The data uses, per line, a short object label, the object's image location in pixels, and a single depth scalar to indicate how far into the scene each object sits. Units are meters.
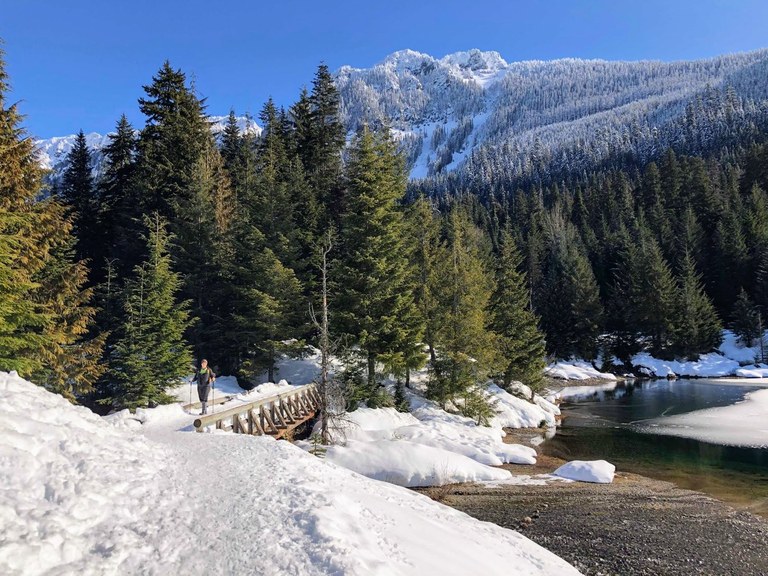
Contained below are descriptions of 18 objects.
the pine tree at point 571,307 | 70.69
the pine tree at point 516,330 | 37.59
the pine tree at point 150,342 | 21.89
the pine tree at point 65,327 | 19.03
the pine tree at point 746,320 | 65.50
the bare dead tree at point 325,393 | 19.00
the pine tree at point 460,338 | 28.53
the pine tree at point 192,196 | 31.47
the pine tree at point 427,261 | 29.84
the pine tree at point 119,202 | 34.62
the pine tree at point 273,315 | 27.50
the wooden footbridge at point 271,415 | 15.74
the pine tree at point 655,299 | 67.62
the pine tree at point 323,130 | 48.34
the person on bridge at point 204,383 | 17.83
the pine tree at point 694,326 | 66.25
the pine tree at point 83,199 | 39.34
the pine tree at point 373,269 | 25.50
